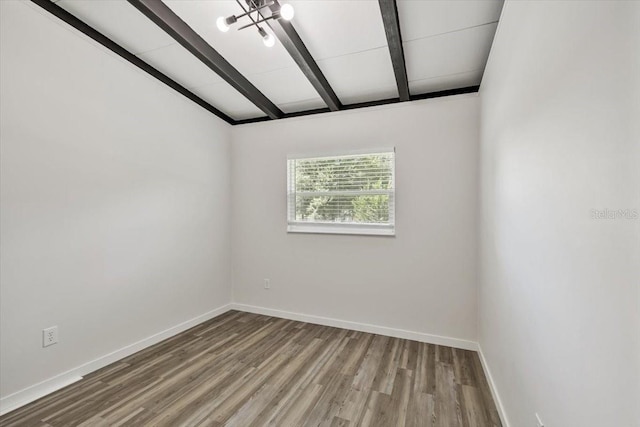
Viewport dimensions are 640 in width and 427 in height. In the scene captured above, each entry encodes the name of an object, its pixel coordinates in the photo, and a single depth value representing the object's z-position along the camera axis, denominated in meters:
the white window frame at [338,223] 3.10
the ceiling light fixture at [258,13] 1.90
